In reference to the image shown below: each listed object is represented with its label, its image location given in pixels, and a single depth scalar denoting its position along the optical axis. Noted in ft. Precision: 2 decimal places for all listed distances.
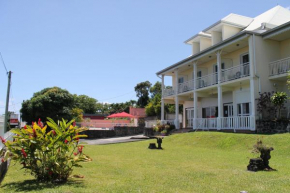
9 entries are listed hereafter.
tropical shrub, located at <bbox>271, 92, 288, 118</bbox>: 53.57
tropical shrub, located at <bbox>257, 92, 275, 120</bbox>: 55.67
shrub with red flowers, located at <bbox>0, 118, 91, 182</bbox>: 20.72
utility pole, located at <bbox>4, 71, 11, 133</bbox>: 74.38
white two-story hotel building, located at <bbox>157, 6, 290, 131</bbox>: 58.85
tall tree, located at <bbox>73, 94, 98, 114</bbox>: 261.65
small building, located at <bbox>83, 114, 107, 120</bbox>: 216.95
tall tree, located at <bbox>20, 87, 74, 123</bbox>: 107.96
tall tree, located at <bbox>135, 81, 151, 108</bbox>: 216.74
